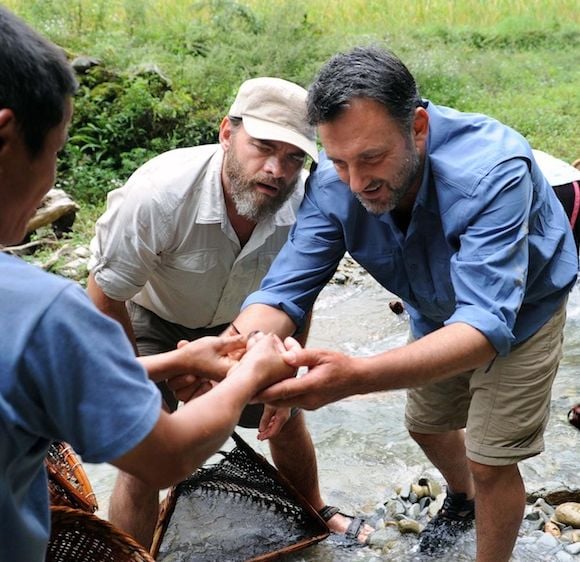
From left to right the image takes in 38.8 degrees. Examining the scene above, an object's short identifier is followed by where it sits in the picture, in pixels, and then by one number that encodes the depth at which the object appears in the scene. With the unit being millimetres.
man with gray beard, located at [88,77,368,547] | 3203
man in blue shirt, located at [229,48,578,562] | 2537
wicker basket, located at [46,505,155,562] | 2287
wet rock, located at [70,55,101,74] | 9844
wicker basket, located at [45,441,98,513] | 2707
